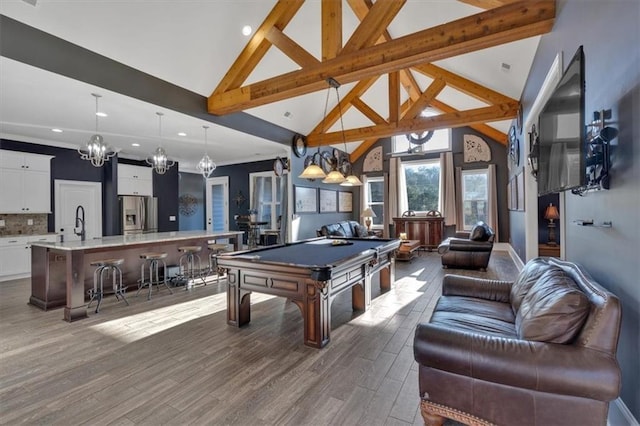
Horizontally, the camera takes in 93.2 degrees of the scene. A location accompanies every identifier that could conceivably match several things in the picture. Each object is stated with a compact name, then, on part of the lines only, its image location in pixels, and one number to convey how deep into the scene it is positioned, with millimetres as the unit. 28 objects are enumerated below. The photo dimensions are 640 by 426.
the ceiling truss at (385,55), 3016
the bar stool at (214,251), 5444
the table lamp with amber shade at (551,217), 5203
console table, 8766
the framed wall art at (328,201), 8875
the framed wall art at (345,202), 9836
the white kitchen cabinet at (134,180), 7427
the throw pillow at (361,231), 7891
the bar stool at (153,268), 4527
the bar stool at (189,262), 5027
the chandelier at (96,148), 4027
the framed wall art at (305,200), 7770
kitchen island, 3609
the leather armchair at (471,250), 5938
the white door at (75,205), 6477
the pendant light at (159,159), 5133
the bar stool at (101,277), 3945
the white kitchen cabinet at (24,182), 5465
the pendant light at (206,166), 5670
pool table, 2779
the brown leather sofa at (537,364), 1354
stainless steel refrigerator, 7395
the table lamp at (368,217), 8899
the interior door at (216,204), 9680
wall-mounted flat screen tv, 1658
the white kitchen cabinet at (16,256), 5359
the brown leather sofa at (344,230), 6652
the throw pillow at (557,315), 1462
